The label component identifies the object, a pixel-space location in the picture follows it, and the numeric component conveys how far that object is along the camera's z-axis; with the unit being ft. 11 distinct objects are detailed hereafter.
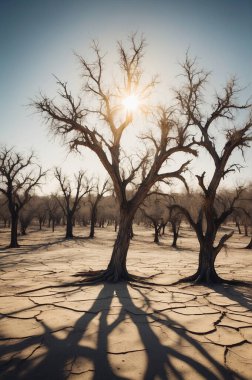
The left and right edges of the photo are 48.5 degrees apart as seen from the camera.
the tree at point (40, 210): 155.08
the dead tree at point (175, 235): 80.89
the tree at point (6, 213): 178.83
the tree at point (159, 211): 125.12
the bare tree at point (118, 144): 29.91
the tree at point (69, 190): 93.76
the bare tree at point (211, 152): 30.17
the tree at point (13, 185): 67.46
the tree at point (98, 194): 98.07
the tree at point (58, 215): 198.39
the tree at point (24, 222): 117.71
